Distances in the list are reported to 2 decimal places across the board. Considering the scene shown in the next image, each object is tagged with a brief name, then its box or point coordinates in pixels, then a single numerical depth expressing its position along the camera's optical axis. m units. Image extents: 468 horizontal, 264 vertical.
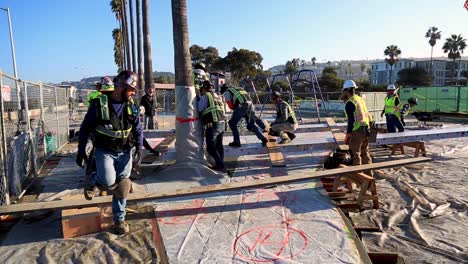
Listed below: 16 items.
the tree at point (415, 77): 72.94
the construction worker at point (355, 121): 7.31
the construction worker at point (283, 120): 9.58
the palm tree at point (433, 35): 81.94
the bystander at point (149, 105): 15.05
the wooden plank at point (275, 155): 7.98
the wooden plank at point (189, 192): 4.62
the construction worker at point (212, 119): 7.52
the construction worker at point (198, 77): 8.45
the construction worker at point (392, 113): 11.73
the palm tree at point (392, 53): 79.81
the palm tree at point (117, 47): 58.25
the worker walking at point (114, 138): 4.49
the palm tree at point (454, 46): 72.38
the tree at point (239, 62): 60.00
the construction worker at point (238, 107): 8.64
